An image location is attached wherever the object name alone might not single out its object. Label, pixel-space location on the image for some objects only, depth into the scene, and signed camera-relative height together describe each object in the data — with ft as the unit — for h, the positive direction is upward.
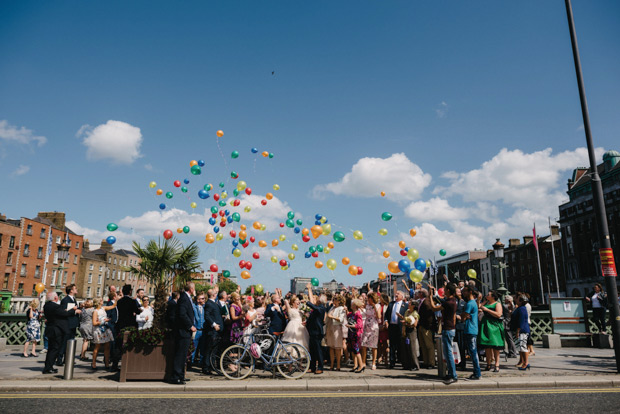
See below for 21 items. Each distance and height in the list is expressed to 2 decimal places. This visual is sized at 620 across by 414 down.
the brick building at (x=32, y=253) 156.76 +23.01
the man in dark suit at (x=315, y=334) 34.15 -2.45
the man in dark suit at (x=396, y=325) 36.96 -1.84
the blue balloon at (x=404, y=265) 57.48 +5.97
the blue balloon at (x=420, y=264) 56.52 +5.99
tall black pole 32.91 +7.32
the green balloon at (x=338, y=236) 64.64 +11.39
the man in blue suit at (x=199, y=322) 37.25 -1.49
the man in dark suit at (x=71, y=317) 35.45 -1.00
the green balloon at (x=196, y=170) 65.36 +22.61
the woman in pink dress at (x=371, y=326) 34.71 -1.80
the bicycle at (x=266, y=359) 31.68 -4.30
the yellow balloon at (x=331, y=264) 69.21 +7.33
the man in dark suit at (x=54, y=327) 33.35 -1.82
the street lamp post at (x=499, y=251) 60.96 +8.58
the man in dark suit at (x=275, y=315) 37.06 -0.84
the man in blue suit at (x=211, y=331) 34.06 -2.17
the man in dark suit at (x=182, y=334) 29.25 -2.10
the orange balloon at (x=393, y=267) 61.69 +6.12
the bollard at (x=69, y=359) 30.45 -4.06
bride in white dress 34.40 -2.04
